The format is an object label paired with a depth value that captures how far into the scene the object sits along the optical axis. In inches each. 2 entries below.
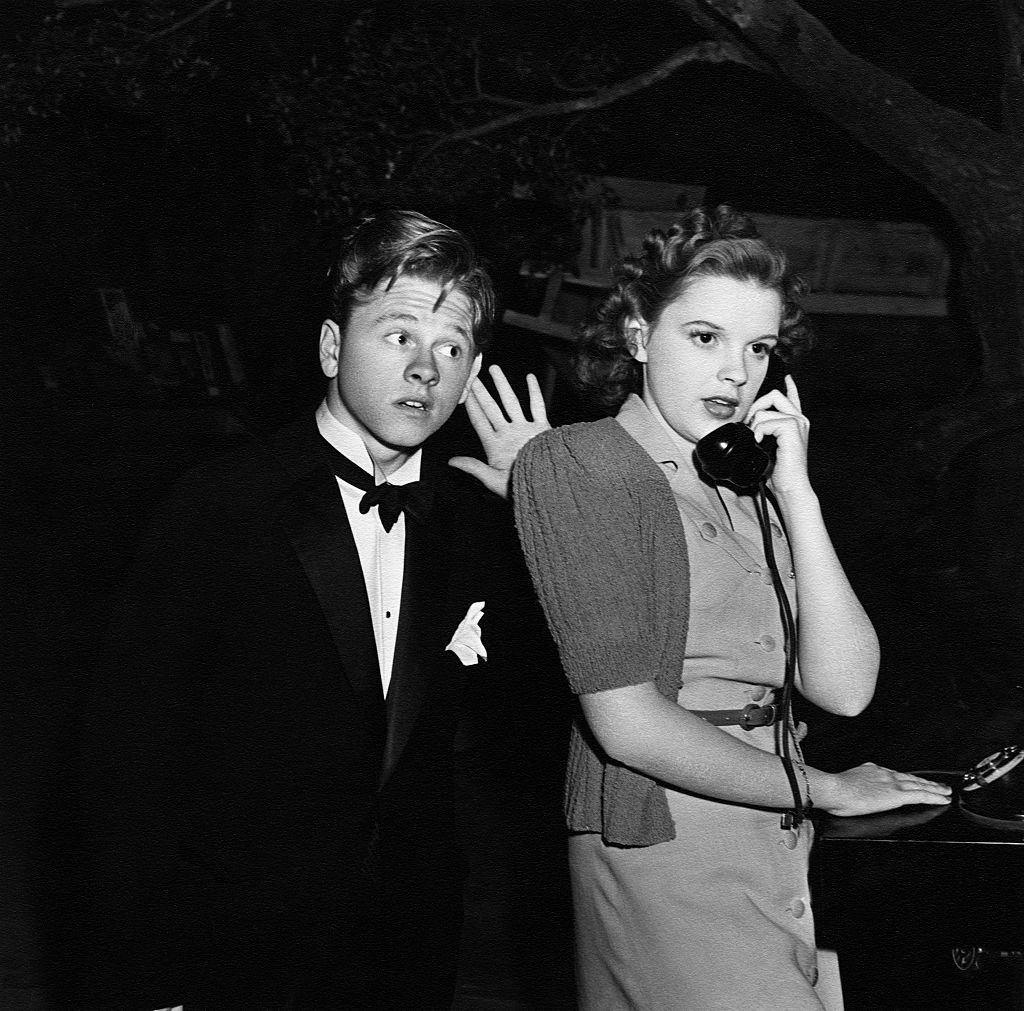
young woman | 52.7
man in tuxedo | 59.8
